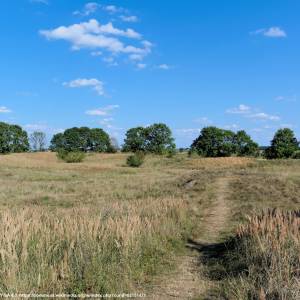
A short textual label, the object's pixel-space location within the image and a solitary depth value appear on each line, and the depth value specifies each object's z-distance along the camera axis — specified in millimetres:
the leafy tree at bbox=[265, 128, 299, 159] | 80562
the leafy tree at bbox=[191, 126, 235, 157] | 98625
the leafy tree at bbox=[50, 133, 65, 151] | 135000
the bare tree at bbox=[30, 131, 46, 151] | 145875
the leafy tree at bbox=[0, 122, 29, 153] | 120356
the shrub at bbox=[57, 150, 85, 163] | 75375
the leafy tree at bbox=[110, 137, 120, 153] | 123450
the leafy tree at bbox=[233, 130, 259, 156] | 98500
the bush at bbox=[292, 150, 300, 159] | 78444
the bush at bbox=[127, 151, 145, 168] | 62503
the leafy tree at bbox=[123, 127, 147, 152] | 115488
